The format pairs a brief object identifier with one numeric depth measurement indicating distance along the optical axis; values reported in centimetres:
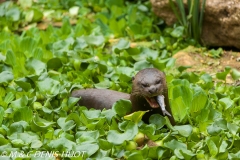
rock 1321
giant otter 958
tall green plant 1362
